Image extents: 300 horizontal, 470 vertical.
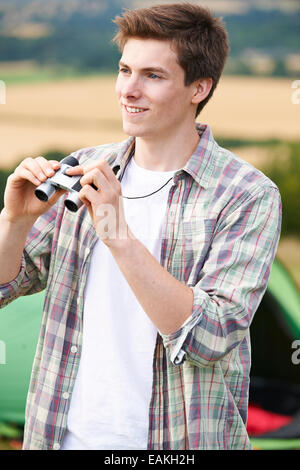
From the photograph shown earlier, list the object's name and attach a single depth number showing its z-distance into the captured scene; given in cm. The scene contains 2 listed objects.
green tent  387
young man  273
